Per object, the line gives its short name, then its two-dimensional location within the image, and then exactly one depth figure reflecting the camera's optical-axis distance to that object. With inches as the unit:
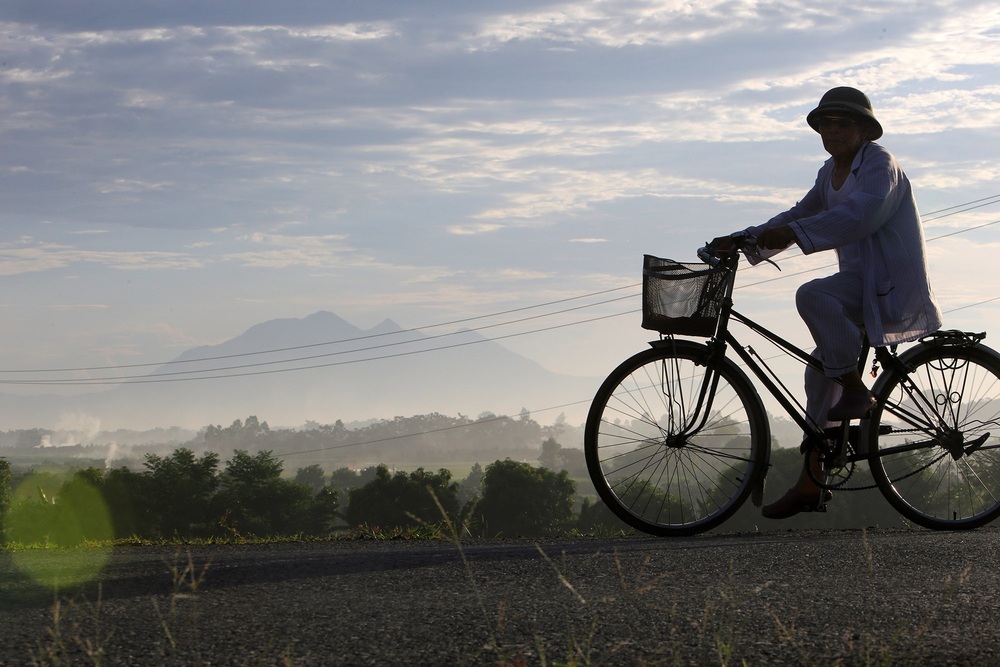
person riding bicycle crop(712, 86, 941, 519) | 234.1
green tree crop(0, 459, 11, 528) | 2241.6
